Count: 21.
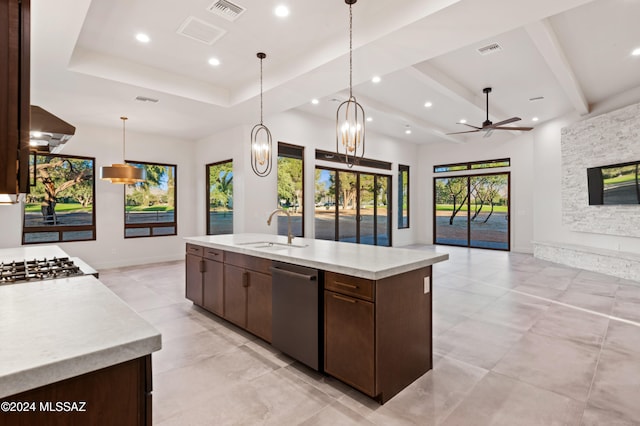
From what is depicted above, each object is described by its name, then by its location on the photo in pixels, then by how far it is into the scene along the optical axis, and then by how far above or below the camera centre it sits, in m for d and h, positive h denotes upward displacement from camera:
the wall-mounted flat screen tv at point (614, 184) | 5.90 +0.56
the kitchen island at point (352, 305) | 2.14 -0.68
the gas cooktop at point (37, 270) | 1.78 -0.32
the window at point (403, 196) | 10.53 +0.59
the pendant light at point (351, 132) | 3.19 +0.81
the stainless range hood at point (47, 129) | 1.93 +0.53
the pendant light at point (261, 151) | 4.44 +0.88
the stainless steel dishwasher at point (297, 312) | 2.45 -0.77
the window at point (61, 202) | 6.21 +0.27
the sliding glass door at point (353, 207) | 8.01 +0.21
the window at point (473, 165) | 9.39 +1.48
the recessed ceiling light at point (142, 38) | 3.73 +2.05
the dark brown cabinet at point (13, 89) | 0.85 +0.34
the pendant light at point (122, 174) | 5.21 +0.68
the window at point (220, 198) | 7.18 +0.41
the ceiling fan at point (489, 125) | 5.72 +1.65
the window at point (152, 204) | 7.28 +0.28
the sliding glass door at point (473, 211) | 9.65 +0.10
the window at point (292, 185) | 7.10 +0.67
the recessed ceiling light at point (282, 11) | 3.25 +2.06
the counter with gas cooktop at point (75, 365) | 0.83 -0.40
